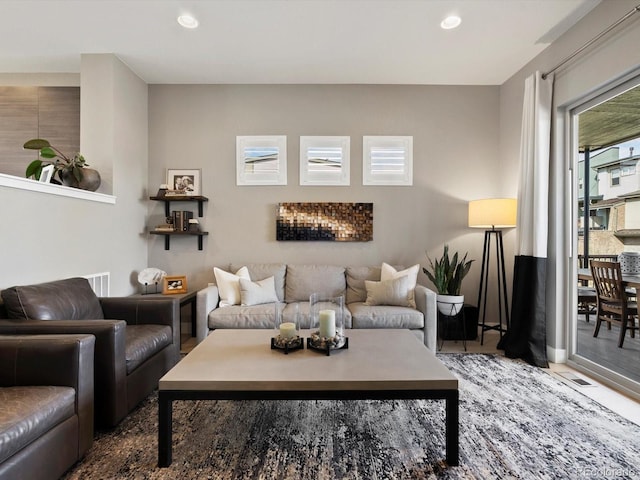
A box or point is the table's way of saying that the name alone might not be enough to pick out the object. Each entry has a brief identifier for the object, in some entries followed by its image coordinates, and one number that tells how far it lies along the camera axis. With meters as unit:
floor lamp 3.33
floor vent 2.53
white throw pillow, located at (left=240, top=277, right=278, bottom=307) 3.26
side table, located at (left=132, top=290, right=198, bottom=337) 3.25
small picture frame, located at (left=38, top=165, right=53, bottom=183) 2.78
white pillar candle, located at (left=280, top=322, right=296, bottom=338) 2.02
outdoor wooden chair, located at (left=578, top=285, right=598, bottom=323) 2.78
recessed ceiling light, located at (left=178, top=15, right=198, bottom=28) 2.66
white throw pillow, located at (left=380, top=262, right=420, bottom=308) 3.28
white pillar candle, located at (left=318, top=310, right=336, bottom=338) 1.99
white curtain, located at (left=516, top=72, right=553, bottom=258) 2.97
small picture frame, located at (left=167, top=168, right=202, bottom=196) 3.88
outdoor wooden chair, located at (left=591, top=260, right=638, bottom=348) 2.45
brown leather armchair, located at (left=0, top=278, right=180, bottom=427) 1.82
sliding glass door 2.42
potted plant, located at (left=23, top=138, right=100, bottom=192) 2.85
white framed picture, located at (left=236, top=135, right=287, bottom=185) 3.87
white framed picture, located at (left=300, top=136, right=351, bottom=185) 3.87
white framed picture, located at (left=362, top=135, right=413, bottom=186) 3.88
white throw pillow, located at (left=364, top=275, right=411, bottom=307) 3.25
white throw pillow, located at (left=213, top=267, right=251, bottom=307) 3.30
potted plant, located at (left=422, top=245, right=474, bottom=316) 3.33
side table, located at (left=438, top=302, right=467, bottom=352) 3.47
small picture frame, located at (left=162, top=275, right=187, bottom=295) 3.49
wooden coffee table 1.56
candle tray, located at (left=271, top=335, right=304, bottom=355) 1.96
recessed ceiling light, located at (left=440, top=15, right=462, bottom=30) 2.66
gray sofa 3.00
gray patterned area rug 1.56
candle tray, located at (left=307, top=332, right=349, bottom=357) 1.95
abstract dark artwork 3.85
